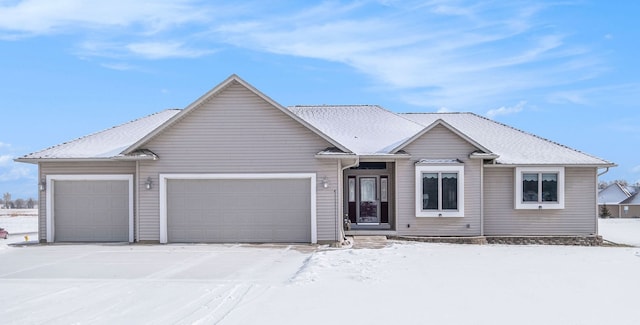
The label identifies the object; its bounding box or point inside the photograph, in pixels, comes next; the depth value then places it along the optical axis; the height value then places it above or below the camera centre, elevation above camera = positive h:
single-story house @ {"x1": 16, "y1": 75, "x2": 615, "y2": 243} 16.17 -0.27
